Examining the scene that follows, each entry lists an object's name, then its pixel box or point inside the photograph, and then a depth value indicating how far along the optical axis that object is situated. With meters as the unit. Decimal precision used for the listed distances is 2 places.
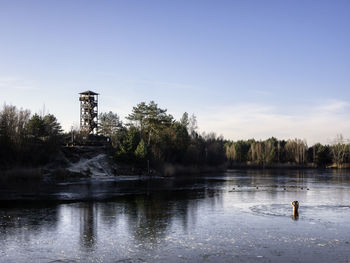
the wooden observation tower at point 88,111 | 94.69
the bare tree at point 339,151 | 152.98
